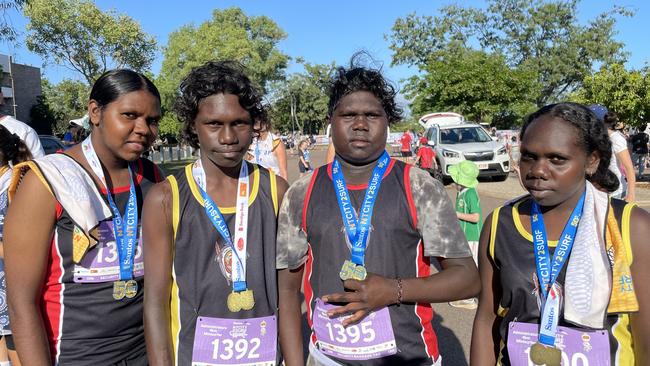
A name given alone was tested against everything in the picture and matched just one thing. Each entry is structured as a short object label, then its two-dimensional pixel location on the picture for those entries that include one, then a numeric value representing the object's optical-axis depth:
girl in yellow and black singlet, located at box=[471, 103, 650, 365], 1.84
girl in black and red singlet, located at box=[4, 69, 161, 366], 1.97
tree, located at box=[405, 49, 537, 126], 24.89
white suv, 15.03
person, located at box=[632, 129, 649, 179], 14.41
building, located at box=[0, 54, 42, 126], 35.56
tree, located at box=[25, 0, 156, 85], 27.38
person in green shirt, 5.39
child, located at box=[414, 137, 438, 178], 14.35
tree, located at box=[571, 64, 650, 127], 14.07
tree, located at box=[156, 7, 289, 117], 44.34
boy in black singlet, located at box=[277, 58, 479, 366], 1.89
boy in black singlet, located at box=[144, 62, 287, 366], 2.01
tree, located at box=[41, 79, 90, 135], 60.05
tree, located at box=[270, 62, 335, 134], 74.81
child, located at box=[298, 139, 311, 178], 14.19
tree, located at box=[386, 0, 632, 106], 42.06
